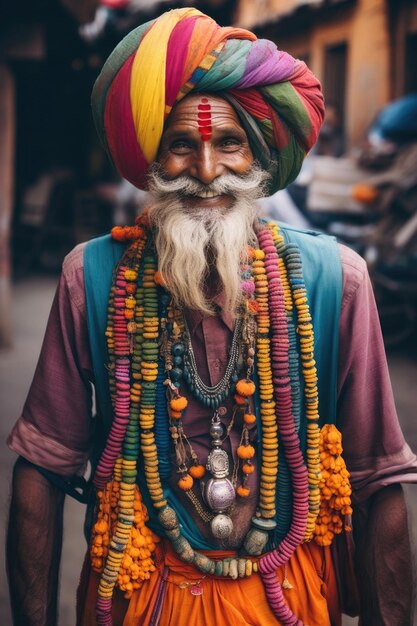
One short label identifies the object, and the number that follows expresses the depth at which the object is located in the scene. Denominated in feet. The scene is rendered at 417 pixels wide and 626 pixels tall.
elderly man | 6.08
